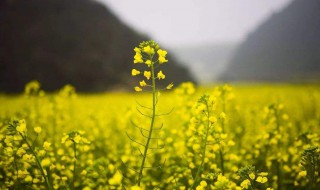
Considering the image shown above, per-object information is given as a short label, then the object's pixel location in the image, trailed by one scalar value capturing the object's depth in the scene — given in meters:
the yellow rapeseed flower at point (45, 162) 3.19
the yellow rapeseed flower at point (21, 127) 2.84
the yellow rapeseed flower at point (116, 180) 1.89
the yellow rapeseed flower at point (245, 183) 2.65
